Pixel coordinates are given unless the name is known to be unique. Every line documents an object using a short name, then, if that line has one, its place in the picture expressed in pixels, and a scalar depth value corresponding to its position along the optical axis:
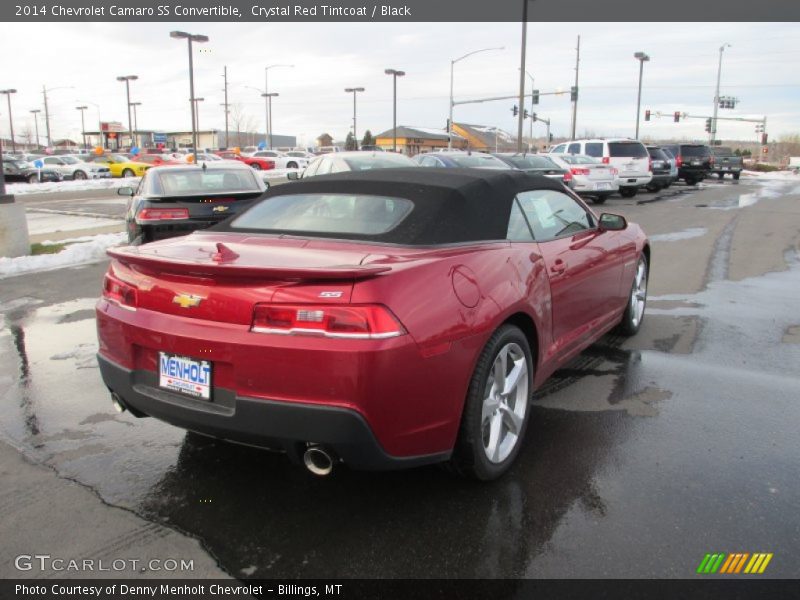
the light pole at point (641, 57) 50.75
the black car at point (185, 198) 8.77
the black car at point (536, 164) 18.58
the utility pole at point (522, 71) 29.39
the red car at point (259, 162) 47.44
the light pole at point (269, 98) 68.22
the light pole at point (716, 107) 58.21
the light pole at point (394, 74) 50.53
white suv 21.86
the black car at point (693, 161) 30.38
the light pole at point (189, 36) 32.31
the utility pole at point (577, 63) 46.22
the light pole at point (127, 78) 56.89
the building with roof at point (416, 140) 89.19
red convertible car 2.64
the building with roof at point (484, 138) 102.50
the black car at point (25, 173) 38.00
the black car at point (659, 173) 24.80
